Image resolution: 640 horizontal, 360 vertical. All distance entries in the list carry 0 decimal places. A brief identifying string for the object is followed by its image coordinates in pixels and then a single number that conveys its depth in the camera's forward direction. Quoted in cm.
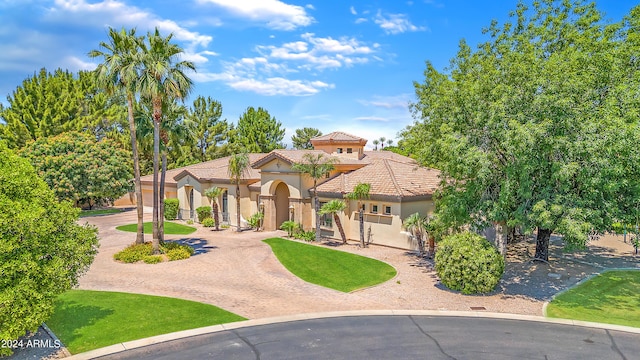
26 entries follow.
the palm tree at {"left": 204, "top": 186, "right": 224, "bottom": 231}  3481
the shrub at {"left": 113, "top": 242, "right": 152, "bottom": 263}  2352
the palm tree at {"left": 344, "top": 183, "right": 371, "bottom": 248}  2685
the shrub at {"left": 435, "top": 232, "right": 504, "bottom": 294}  1739
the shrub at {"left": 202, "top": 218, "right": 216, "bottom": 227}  3684
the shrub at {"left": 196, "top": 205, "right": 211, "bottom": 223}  3838
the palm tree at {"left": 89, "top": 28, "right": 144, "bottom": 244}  2172
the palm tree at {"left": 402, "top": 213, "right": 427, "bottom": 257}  2417
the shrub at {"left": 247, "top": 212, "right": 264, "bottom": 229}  3409
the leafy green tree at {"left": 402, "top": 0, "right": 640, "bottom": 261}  1523
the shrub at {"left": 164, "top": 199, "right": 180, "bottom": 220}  4116
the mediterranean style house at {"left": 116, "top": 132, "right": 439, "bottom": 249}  2741
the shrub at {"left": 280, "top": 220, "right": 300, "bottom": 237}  3116
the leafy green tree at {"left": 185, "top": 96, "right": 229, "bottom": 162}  6162
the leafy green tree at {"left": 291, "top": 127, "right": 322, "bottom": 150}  8638
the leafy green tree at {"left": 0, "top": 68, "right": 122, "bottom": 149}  4884
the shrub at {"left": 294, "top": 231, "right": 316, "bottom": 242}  2992
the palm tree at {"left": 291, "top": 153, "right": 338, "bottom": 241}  2858
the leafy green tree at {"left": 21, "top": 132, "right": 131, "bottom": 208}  4188
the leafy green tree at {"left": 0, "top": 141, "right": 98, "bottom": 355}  1027
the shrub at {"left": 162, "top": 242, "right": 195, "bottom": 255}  2511
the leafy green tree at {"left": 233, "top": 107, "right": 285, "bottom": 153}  6875
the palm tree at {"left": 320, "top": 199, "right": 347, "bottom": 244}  2748
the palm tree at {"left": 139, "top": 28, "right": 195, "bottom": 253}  2164
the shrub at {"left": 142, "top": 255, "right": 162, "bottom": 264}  2323
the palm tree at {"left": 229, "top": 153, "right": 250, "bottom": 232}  3112
